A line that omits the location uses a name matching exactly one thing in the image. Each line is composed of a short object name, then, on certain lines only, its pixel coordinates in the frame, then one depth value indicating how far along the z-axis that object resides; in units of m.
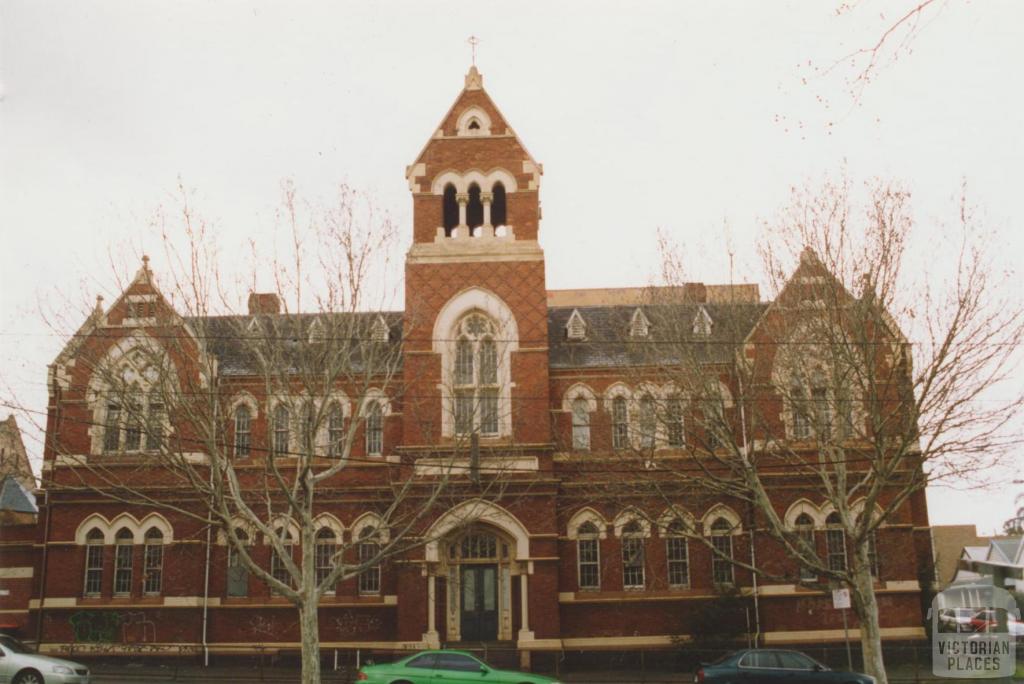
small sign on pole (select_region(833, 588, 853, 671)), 22.45
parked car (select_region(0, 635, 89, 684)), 21.41
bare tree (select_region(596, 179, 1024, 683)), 22.66
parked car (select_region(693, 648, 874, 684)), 23.03
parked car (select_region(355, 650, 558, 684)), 20.92
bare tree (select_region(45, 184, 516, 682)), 22.03
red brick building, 31.41
